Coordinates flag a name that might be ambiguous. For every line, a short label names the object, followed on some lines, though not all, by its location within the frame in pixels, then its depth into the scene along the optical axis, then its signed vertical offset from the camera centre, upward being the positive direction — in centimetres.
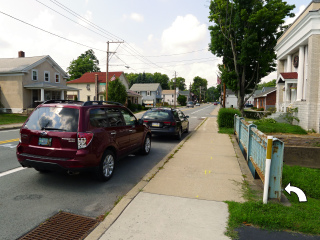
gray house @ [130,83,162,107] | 8134 +567
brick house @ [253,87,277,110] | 4714 +196
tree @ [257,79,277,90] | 13525 +1492
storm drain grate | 325 -174
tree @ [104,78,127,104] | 3547 +229
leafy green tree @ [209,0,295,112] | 2438 +763
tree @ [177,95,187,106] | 9476 +314
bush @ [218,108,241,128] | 1605 -59
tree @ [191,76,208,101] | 16458 +1624
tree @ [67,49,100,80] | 7375 +1236
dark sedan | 1110 -64
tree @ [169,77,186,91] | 15812 +1707
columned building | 1473 +310
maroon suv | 472 -66
